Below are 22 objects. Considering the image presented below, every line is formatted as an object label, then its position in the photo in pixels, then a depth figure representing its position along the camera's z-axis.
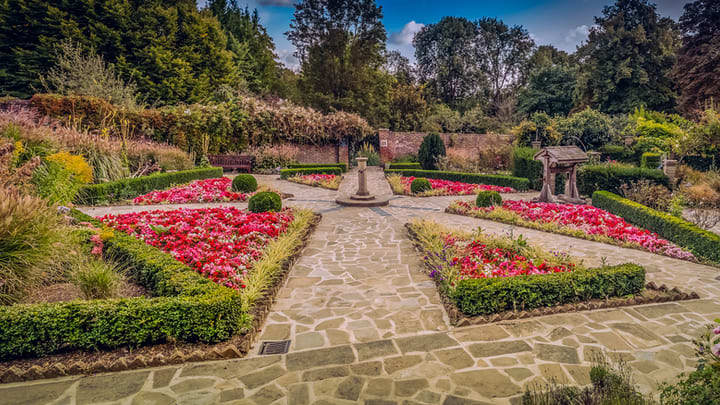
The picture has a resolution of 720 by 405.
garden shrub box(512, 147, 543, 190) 12.30
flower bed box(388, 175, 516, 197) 11.84
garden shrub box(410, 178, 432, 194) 11.91
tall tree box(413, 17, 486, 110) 35.44
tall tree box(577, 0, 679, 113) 22.42
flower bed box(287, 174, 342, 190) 13.32
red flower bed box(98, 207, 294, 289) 4.52
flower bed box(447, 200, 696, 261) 6.16
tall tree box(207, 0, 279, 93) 29.17
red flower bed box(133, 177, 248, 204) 9.53
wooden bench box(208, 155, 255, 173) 17.05
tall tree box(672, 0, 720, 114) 17.52
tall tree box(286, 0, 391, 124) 27.64
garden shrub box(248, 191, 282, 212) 7.75
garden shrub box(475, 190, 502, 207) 8.96
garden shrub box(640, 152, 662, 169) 12.27
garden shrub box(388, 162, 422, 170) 17.53
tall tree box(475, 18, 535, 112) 36.97
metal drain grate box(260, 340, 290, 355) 3.11
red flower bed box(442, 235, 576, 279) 4.55
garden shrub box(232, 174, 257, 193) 11.00
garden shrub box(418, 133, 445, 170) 17.09
